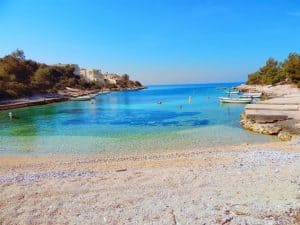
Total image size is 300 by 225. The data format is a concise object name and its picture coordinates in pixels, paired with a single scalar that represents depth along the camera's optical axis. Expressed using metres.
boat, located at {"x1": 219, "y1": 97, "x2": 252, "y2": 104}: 36.04
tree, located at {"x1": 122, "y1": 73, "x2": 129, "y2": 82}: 131.93
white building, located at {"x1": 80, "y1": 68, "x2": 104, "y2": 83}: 115.78
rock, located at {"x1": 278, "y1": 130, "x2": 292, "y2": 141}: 13.49
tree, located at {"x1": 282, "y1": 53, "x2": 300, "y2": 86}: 45.42
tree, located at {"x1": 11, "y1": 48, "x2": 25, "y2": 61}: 68.09
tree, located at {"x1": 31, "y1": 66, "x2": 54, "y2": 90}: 63.49
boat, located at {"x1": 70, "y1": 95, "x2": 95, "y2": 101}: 54.46
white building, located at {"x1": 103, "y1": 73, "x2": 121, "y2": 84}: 121.95
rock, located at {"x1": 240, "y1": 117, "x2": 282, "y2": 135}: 15.17
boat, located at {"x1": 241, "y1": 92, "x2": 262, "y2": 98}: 41.61
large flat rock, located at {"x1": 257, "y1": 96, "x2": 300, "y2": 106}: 22.40
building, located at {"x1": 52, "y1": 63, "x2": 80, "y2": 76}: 103.44
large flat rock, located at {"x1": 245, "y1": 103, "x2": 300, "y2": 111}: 19.27
